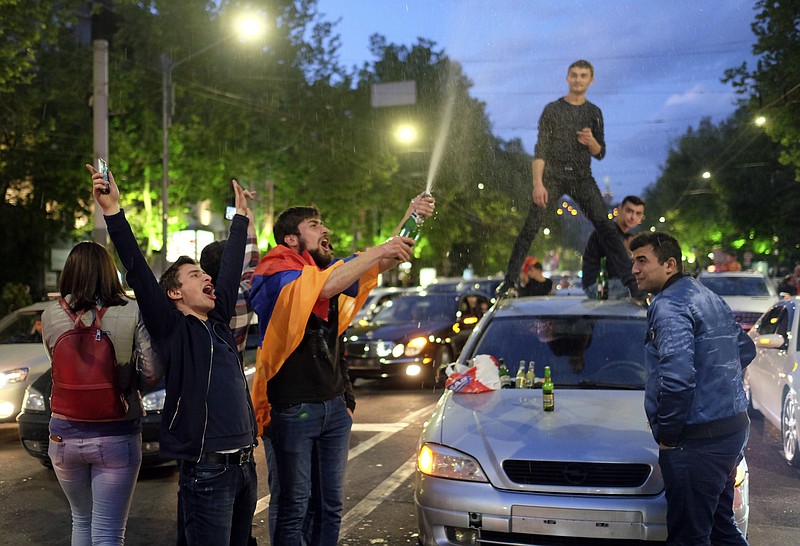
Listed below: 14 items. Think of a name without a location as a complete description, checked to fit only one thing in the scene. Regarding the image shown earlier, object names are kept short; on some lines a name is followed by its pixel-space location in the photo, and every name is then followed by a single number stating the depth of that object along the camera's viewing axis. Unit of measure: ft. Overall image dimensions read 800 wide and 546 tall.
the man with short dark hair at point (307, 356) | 12.57
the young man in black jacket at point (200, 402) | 10.89
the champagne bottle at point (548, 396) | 16.75
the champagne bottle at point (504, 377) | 18.94
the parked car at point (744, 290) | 58.44
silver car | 14.12
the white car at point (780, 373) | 25.50
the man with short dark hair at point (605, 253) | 26.35
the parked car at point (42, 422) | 24.48
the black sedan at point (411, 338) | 44.29
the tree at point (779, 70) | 93.25
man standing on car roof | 24.32
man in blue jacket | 12.30
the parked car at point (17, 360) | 31.96
